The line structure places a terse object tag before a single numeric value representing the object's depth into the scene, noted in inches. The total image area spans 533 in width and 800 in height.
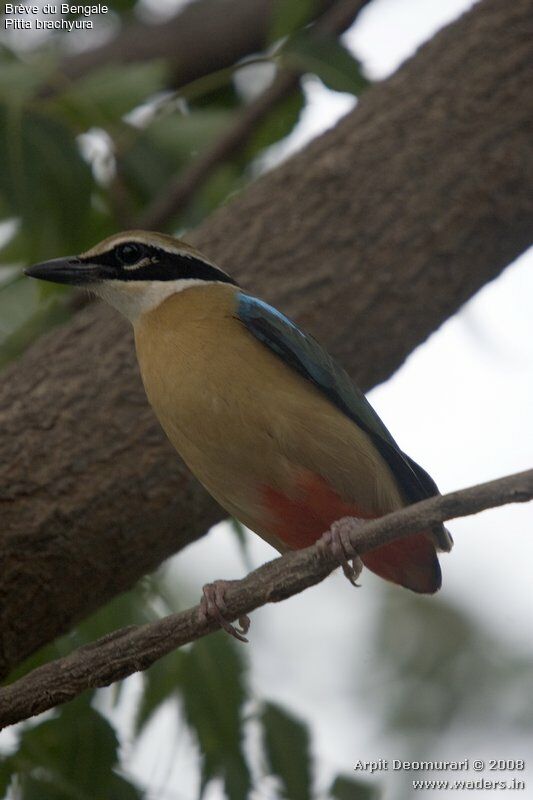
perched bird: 352.5
